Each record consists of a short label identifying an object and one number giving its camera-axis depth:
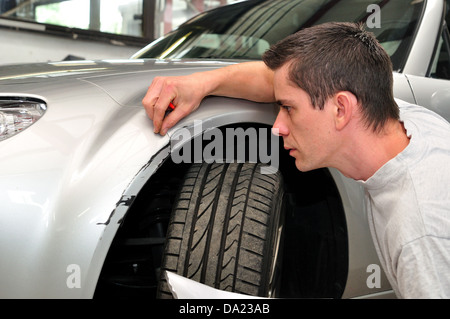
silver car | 0.93
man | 0.84
